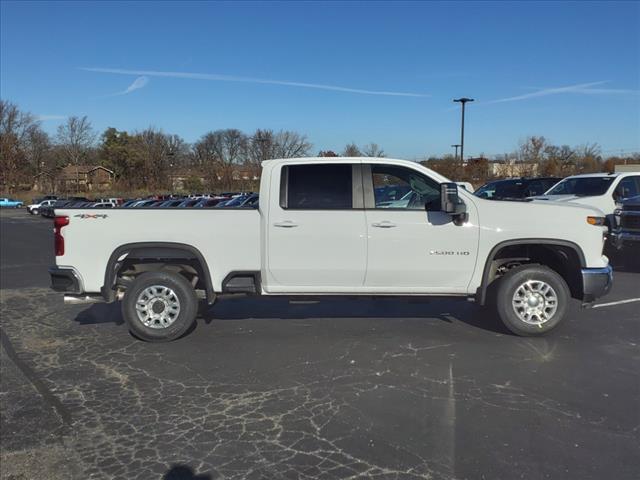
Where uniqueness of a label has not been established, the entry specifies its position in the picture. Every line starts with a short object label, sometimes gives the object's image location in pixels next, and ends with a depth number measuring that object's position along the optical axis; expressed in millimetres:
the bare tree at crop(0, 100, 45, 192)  77188
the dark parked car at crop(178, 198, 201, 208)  25941
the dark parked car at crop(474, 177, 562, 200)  15955
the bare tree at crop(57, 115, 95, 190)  87250
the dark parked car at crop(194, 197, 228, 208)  24962
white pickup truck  5754
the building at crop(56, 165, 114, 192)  75000
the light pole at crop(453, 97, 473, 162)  39300
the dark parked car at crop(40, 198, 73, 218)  45312
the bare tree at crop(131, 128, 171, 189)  78250
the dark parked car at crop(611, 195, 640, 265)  10297
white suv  11484
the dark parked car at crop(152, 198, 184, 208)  24398
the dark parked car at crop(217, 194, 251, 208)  27159
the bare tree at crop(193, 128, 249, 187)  84250
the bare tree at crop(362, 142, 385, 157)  46719
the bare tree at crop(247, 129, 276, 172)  66500
